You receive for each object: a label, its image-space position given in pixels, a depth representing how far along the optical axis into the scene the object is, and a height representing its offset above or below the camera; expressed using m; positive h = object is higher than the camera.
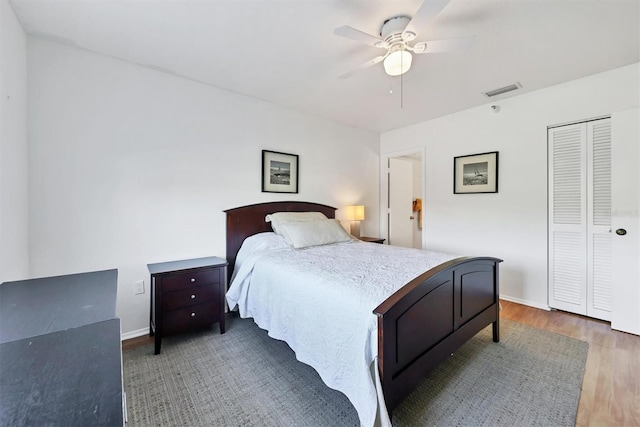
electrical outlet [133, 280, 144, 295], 2.42 -0.69
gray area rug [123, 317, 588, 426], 1.51 -1.17
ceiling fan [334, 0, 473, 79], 1.51 +1.12
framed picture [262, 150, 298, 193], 3.22 +0.49
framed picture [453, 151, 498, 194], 3.35 +0.47
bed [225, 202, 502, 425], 1.30 -0.70
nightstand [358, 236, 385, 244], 3.86 -0.44
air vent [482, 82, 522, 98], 2.85 +1.33
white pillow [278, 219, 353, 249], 2.79 -0.25
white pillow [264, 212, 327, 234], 3.01 -0.09
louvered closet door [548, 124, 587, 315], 2.78 -0.12
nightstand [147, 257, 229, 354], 2.15 -0.73
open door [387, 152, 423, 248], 4.66 +0.16
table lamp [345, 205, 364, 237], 3.98 -0.09
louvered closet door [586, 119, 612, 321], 2.63 -0.11
